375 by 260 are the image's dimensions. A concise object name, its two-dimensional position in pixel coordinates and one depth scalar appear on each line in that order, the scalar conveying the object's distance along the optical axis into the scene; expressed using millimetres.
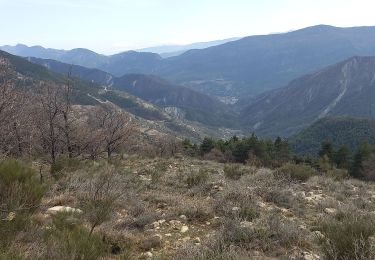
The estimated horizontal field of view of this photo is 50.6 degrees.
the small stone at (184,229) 7196
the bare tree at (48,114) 18453
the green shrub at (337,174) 19659
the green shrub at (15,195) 4999
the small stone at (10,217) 4854
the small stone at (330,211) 9195
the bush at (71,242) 4379
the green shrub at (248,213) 7773
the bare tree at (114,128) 29247
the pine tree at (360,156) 49125
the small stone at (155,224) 7443
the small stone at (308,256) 5429
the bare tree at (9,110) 13312
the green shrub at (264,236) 6164
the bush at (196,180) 12388
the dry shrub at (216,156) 47159
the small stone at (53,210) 7141
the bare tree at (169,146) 45722
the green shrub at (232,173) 15383
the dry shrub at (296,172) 16031
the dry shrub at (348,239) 4824
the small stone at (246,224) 6781
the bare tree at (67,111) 18875
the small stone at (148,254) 5707
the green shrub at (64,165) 13612
